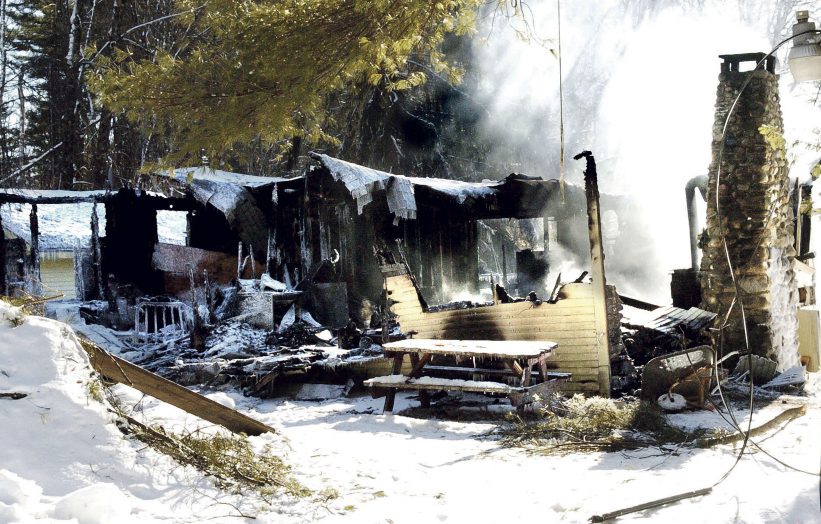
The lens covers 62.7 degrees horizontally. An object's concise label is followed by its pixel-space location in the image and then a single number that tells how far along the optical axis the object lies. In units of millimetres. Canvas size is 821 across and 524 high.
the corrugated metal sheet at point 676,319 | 11406
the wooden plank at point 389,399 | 9586
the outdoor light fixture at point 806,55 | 6680
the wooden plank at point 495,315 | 10059
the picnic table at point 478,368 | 8711
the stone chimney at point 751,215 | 11094
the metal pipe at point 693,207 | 15211
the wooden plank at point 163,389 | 5781
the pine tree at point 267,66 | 9172
